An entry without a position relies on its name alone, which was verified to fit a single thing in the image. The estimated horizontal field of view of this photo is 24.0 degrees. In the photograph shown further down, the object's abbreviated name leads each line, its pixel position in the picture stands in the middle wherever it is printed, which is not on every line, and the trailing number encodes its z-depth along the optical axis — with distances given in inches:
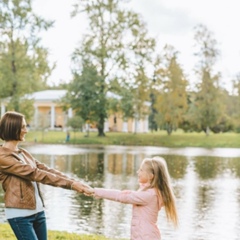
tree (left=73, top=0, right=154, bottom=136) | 2242.9
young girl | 193.8
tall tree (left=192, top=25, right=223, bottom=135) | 2425.0
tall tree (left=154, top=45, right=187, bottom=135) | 2491.4
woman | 183.5
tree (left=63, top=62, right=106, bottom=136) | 2218.3
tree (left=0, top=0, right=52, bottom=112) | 2031.3
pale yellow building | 3100.4
